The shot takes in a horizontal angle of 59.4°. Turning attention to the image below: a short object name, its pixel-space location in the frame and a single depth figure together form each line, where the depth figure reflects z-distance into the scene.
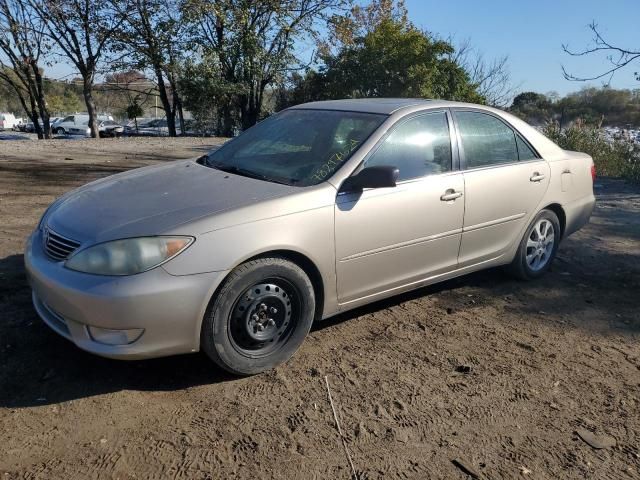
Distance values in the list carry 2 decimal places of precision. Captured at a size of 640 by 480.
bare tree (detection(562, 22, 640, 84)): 9.65
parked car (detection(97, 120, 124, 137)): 36.62
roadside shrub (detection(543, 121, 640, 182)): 11.71
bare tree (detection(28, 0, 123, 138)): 21.86
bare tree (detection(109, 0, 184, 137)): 22.30
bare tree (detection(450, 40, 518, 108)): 25.74
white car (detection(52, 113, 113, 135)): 38.28
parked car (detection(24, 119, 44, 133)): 51.05
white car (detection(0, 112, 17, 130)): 51.81
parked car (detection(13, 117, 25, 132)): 53.78
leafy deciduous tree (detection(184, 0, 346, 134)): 22.56
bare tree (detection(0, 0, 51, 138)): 22.67
